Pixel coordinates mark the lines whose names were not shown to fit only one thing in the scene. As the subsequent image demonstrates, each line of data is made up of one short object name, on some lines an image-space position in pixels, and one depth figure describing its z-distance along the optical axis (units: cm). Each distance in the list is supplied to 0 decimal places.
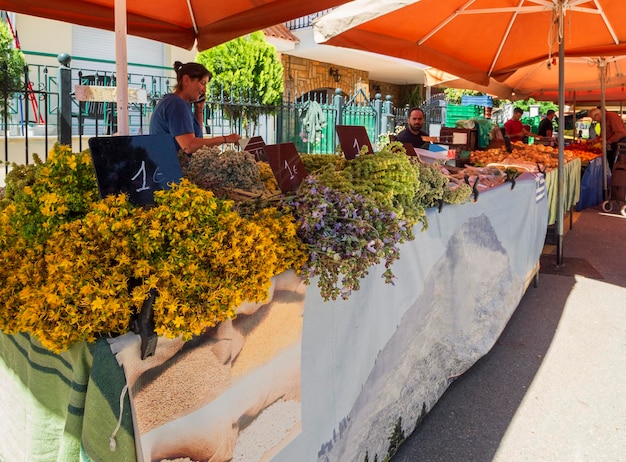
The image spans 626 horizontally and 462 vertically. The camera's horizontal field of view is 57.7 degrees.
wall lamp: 1986
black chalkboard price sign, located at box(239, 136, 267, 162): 292
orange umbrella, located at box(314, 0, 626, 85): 555
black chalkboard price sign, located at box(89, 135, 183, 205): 163
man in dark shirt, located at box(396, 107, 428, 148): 736
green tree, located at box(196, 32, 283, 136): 1090
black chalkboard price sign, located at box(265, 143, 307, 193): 238
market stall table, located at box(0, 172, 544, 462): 136
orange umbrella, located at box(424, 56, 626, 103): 997
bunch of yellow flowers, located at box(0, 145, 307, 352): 130
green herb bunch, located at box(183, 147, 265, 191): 223
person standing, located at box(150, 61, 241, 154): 376
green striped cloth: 132
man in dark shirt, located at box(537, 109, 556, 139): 1612
